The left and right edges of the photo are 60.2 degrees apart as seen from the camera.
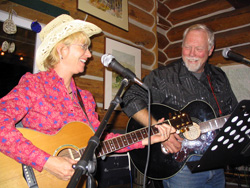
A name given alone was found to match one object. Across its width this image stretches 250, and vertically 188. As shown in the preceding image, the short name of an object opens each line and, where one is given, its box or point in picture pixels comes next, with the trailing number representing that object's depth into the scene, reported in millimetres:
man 2027
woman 1364
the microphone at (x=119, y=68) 1387
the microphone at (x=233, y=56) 1850
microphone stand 908
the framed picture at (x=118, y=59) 2990
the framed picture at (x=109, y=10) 2855
